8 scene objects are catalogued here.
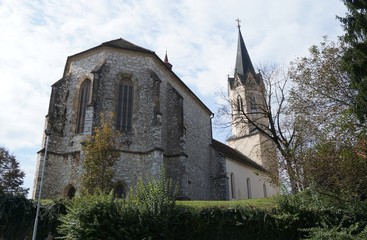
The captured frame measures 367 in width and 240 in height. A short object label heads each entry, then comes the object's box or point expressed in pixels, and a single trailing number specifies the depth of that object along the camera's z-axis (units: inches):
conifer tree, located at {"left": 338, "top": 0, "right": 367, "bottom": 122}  469.8
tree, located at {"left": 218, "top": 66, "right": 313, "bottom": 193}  673.0
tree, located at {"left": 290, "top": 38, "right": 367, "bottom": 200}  524.1
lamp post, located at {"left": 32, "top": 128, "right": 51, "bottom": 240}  512.6
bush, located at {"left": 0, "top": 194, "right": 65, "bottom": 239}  537.6
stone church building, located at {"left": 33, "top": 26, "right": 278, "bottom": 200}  818.8
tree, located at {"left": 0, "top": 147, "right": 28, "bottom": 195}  1064.8
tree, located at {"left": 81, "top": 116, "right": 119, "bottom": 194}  695.1
